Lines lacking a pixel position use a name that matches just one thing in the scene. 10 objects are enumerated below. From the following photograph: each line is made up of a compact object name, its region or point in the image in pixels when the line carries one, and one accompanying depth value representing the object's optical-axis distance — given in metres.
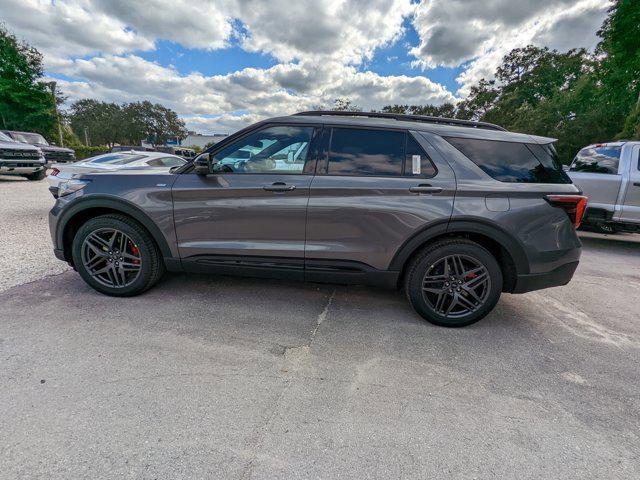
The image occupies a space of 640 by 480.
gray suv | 2.78
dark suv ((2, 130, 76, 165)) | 15.46
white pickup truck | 5.75
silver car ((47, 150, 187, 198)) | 6.36
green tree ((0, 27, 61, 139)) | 23.97
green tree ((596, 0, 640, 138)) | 12.22
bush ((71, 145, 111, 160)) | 33.09
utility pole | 26.59
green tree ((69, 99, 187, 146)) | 61.44
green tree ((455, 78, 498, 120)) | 33.19
